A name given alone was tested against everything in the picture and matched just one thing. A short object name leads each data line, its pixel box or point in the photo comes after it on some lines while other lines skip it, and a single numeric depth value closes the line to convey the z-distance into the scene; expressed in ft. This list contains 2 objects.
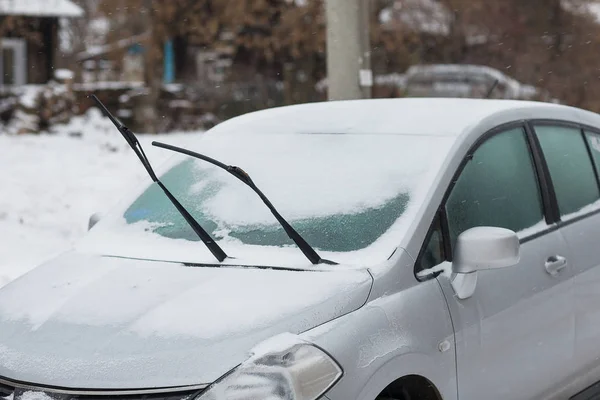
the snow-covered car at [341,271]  19.68
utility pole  52.05
